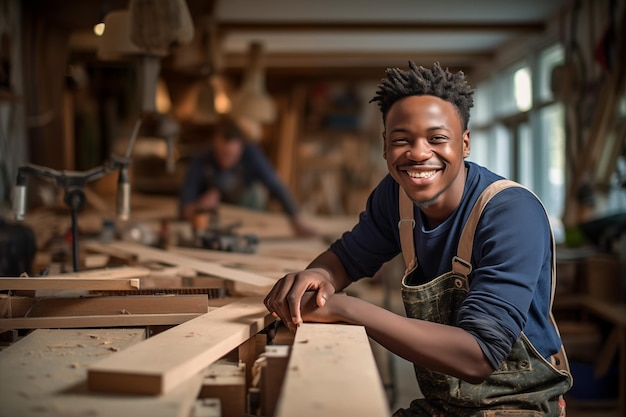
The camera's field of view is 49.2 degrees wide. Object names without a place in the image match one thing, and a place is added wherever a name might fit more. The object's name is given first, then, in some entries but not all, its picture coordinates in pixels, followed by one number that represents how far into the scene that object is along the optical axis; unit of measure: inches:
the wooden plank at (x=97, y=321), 73.2
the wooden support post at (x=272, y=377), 57.9
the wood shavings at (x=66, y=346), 65.7
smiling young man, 64.9
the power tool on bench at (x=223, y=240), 143.9
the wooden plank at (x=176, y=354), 50.3
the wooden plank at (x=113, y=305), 76.7
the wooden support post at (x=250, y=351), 67.0
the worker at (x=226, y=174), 224.2
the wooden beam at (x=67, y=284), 78.7
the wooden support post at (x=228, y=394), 57.0
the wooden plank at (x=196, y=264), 96.3
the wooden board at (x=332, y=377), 45.5
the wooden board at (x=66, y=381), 47.7
